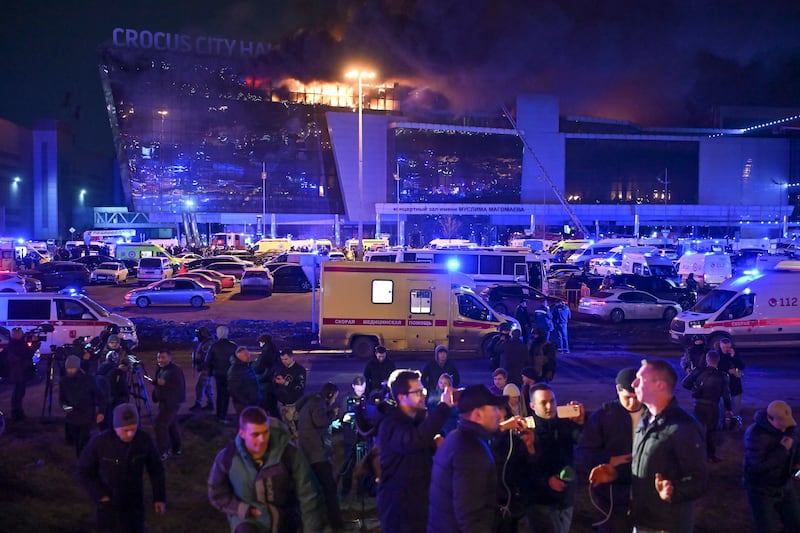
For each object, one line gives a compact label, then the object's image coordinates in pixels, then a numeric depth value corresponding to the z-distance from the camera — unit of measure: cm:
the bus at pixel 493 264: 2553
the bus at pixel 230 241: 5419
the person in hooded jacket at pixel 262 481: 377
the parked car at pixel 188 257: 3856
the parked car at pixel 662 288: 2406
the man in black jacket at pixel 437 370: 819
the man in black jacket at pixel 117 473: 453
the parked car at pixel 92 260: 4109
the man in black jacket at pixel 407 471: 401
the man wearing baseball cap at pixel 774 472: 489
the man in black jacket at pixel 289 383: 781
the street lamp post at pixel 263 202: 6875
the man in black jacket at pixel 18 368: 930
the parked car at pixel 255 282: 2869
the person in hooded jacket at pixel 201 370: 993
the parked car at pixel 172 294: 2472
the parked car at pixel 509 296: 2177
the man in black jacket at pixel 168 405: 777
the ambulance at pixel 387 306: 1466
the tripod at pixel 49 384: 974
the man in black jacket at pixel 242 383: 821
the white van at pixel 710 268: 3014
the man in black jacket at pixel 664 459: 372
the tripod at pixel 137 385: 889
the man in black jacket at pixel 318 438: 528
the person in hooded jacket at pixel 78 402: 731
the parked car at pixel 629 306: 2152
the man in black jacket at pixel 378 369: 843
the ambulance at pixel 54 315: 1447
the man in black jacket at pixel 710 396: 780
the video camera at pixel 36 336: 1066
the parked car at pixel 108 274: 3403
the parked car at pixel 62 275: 3203
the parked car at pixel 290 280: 3058
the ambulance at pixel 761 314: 1570
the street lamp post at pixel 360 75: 3024
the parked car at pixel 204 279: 2856
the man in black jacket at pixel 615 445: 432
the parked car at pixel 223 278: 3070
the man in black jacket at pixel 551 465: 447
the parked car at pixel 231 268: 3403
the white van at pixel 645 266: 3016
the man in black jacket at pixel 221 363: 921
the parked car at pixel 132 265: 4056
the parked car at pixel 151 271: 3294
